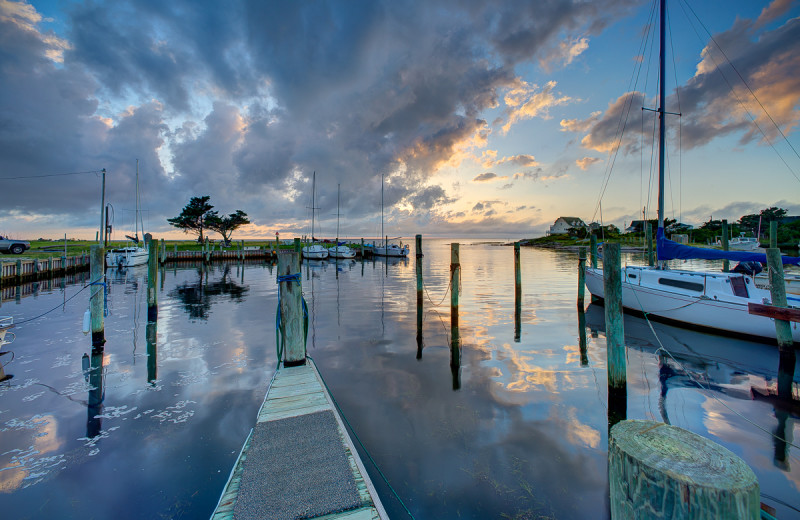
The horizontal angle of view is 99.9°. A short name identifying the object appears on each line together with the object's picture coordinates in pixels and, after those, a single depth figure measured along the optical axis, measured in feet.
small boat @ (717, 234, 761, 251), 148.14
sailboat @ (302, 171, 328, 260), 193.55
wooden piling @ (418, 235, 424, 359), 49.22
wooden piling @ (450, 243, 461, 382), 37.70
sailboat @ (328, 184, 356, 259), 199.41
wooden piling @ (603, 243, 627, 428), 22.18
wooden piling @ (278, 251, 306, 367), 23.99
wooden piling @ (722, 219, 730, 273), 58.96
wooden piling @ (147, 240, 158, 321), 46.70
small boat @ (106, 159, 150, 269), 135.95
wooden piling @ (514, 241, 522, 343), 45.06
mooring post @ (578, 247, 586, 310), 55.01
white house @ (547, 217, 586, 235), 387.16
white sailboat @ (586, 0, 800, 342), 40.06
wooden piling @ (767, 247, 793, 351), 33.04
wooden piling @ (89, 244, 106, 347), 34.35
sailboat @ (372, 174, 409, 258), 208.99
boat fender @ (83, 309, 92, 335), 35.96
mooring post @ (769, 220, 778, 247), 40.16
